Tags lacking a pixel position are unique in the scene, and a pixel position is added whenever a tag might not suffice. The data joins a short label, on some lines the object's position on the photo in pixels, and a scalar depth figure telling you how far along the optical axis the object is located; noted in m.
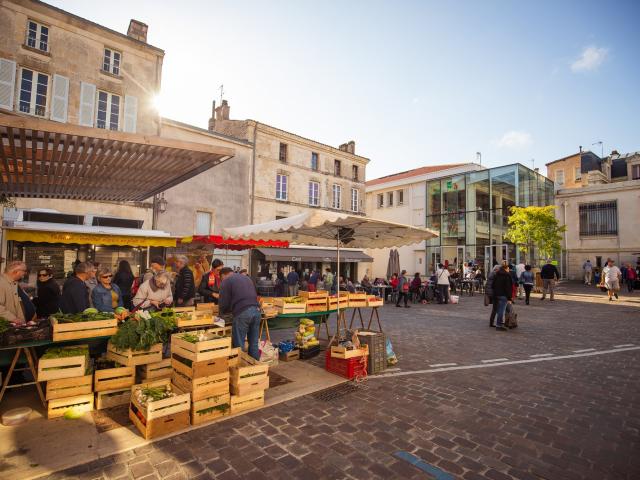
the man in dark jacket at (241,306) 5.35
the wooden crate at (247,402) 4.23
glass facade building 25.69
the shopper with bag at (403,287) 14.44
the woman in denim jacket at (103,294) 5.57
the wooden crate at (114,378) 4.32
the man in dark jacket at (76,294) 5.21
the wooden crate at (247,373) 4.27
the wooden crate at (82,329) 4.31
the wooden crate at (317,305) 6.87
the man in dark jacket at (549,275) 15.97
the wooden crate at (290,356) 6.43
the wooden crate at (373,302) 7.60
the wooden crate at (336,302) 7.22
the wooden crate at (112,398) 4.30
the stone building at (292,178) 22.31
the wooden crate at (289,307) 6.59
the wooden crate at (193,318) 5.28
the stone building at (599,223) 27.97
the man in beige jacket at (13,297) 4.56
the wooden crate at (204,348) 3.98
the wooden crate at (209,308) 6.48
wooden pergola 4.55
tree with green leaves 21.61
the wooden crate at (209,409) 3.91
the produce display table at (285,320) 6.57
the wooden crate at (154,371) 4.71
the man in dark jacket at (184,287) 7.17
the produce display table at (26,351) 4.00
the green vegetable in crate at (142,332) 4.57
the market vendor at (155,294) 5.96
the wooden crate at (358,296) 7.47
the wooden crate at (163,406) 3.58
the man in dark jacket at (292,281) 17.09
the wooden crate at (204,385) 3.96
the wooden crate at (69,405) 4.01
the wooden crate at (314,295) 6.96
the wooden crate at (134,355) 4.54
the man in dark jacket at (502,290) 9.38
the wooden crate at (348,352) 5.46
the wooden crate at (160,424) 3.56
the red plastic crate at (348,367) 5.43
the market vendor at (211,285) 7.63
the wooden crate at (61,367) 3.95
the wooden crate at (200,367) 3.97
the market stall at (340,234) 5.80
